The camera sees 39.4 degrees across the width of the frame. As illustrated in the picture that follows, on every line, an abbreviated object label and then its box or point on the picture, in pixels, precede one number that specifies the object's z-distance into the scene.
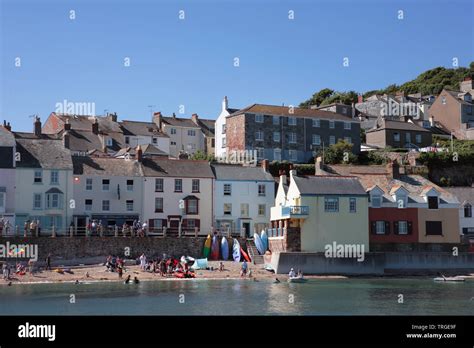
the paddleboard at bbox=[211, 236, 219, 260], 59.97
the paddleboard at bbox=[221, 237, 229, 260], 59.88
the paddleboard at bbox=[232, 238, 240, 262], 59.50
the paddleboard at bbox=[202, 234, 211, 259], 59.75
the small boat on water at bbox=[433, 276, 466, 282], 54.03
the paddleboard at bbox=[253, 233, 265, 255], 60.31
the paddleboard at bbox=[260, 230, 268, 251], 60.65
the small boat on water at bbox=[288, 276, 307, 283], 51.22
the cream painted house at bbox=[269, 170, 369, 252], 57.12
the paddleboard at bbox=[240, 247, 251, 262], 59.26
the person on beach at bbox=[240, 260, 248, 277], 54.20
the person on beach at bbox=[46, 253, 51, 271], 53.72
